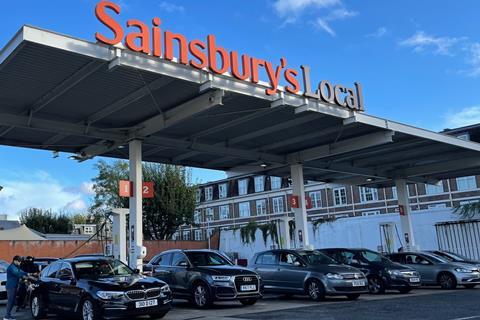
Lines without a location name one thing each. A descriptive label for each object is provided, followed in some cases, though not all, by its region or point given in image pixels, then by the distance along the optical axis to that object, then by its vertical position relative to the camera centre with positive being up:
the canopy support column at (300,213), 20.38 +1.90
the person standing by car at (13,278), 12.34 +0.00
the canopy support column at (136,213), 15.39 +1.74
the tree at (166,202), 38.69 +5.00
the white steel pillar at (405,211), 25.86 +2.18
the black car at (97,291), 10.61 -0.38
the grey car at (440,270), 17.48 -0.58
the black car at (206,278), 13.22 -0.28
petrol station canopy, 11.76 +4.47
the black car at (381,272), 16.34 -0.50
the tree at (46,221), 54.38 +5.82
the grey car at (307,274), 14.37 -0.39
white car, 16.63 -0.15
